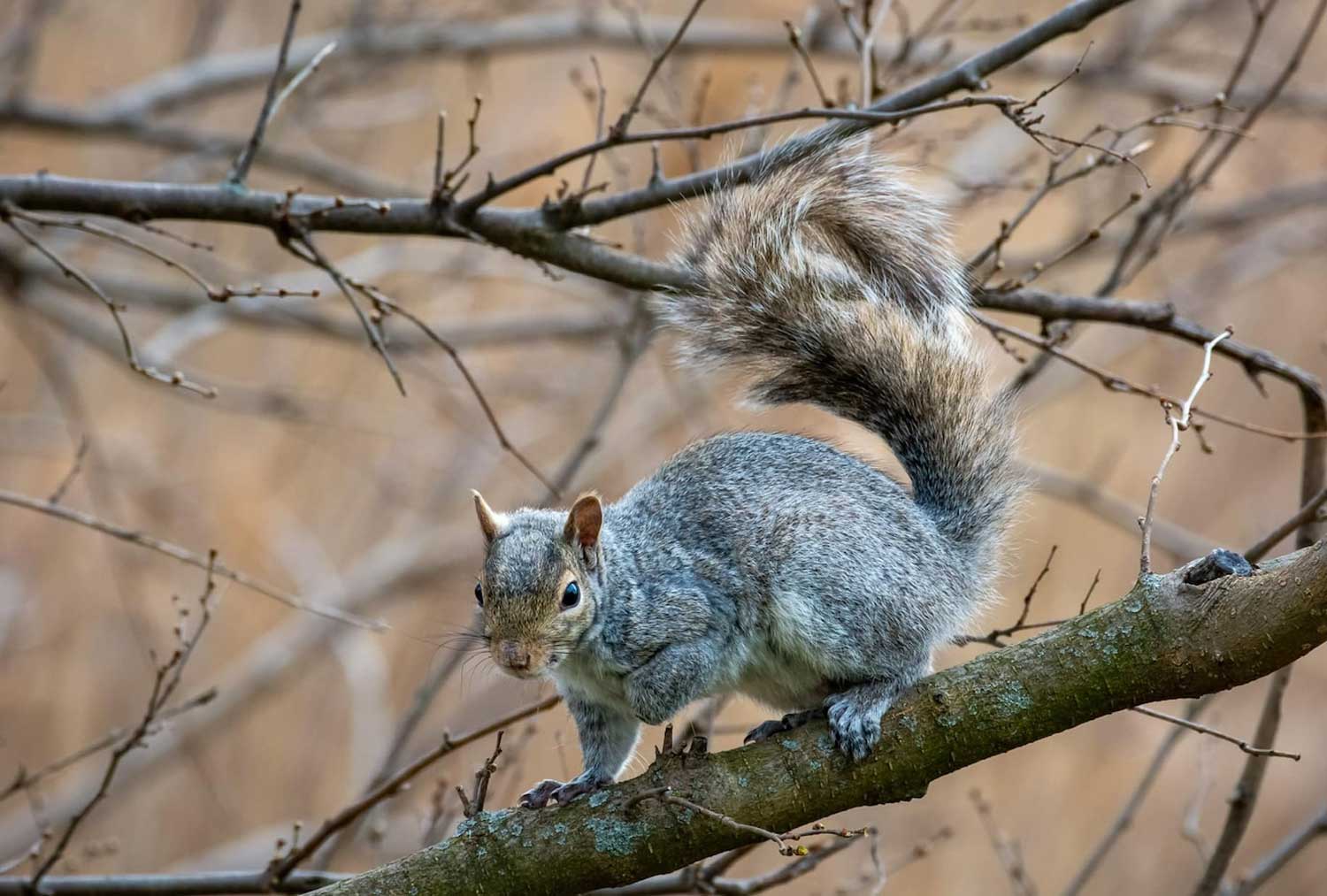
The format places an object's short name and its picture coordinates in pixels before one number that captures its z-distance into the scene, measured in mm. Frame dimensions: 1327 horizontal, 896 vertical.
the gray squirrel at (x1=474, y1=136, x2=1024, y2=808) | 5328
